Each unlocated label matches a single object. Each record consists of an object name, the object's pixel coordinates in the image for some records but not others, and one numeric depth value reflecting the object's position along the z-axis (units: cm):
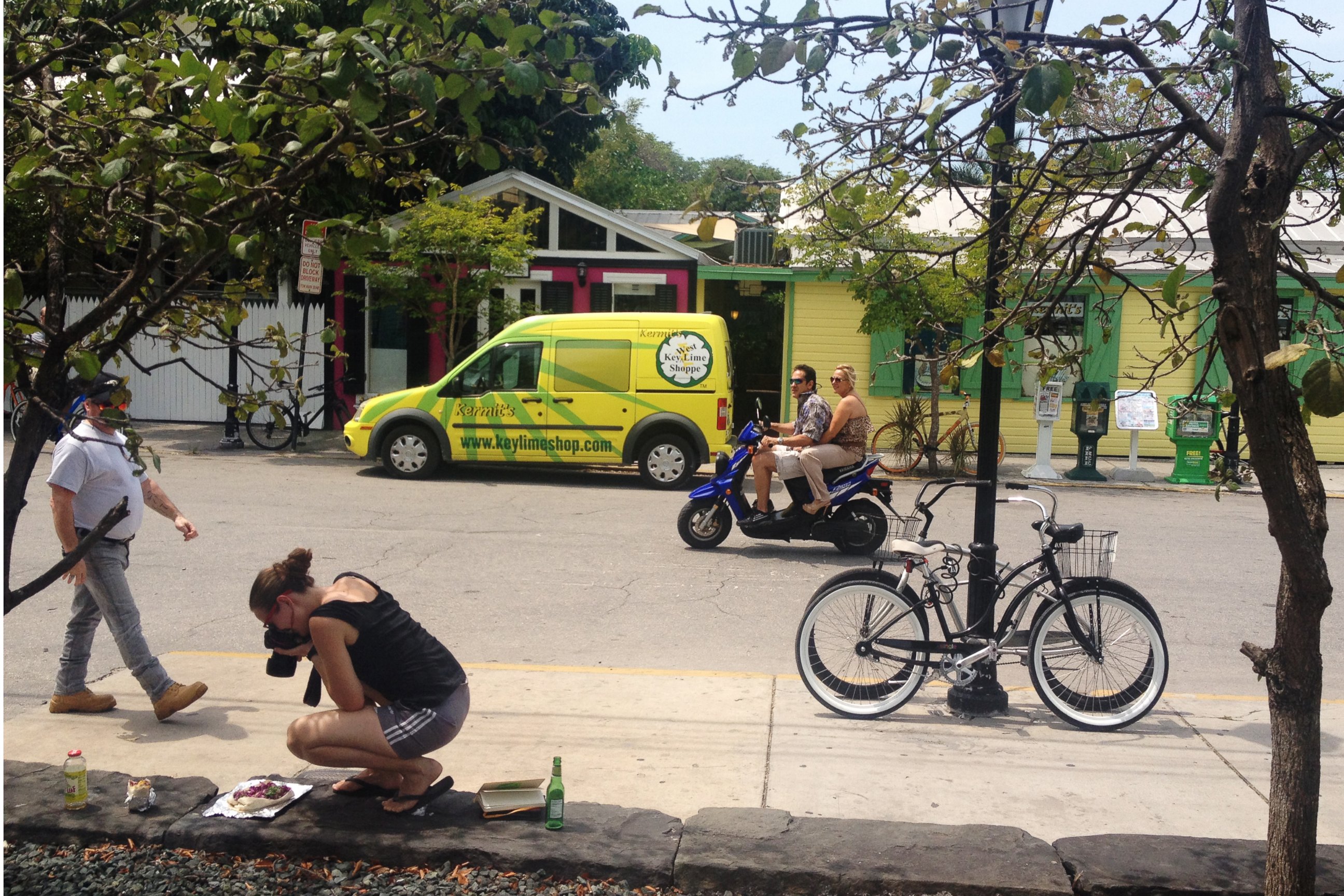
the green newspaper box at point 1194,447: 1683
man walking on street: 564
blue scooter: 1054
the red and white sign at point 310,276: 1483
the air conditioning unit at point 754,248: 2036
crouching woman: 415
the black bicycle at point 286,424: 1775
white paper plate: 409
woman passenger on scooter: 1043
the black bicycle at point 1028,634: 584
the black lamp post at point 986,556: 589
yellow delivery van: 1465
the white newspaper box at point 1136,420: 1725
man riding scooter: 1055
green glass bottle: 402
